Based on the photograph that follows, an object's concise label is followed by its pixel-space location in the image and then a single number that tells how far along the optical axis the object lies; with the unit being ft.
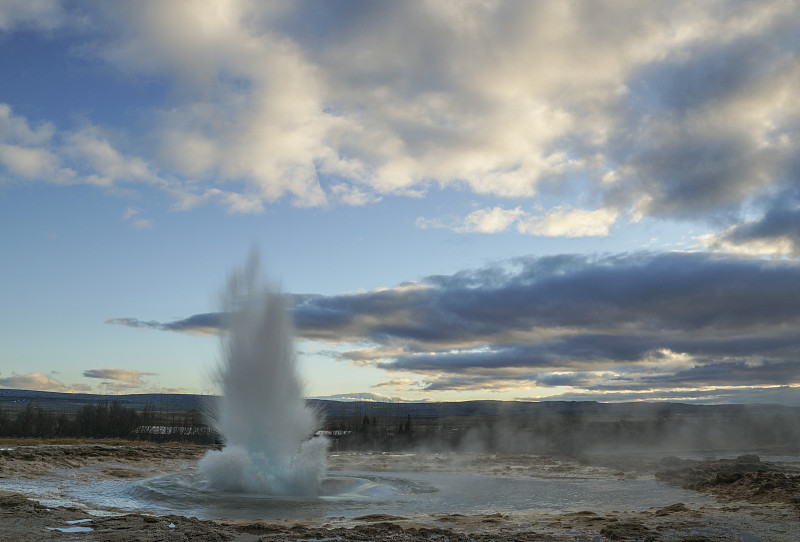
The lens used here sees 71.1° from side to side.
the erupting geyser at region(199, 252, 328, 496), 71.72
